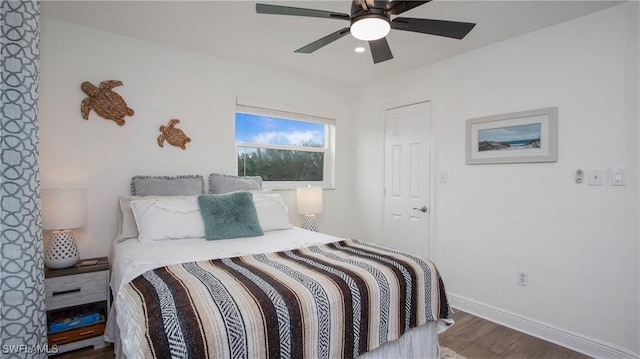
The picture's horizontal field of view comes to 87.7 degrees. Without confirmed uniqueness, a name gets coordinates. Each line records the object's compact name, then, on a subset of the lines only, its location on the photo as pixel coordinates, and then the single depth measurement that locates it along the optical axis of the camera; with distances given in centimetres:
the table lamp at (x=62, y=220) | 222
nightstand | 217
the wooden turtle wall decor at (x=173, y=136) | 297
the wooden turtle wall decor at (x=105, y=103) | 261
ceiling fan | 170
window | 351
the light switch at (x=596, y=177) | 232
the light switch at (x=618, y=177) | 223
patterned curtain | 165
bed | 121
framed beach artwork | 257
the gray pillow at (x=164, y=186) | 272
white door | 346
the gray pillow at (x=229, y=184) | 306
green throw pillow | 242
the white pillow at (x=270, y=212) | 278
